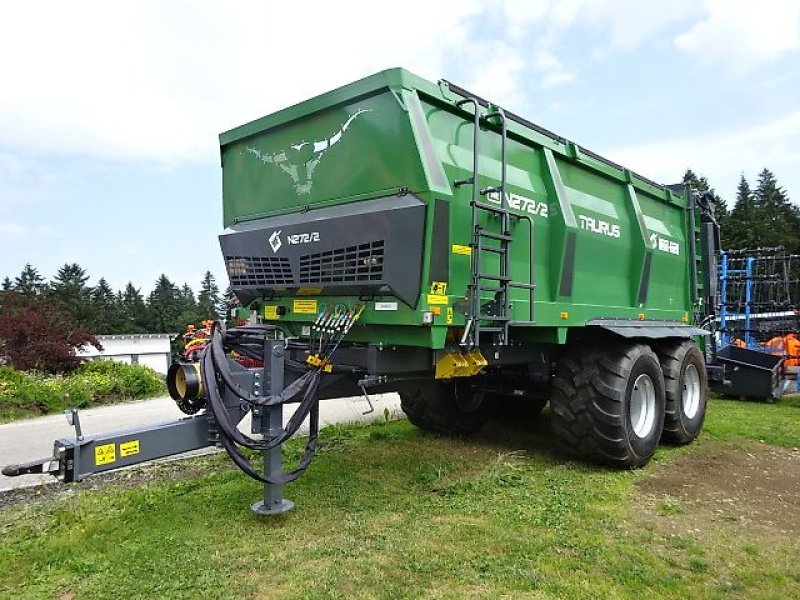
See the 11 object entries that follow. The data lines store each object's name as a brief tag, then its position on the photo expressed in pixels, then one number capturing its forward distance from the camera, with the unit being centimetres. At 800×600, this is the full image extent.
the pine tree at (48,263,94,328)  5293
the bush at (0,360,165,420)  1017
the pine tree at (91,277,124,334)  5448
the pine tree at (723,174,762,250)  4431
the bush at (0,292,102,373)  1203
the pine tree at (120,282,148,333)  6028
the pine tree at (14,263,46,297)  6634
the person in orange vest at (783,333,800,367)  1155
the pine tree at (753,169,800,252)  4488
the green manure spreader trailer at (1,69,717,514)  414
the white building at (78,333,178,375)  3406
